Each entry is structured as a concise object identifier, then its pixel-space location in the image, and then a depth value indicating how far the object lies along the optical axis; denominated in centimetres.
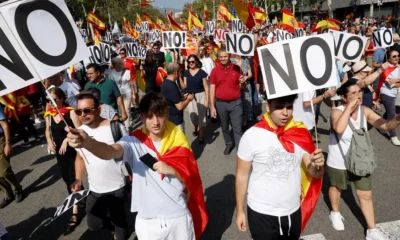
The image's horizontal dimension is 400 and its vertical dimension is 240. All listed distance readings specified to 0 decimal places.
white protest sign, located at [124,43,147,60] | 1019
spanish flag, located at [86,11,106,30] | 1200
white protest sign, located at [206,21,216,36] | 1908
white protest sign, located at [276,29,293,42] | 1037
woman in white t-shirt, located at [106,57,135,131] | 773
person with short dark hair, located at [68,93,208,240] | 243
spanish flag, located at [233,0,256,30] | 747
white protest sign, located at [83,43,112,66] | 770
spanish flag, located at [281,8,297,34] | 1087
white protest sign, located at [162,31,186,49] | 900
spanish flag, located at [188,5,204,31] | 1499
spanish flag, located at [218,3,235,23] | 1435
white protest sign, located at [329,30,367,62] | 505
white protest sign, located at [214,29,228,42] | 1263
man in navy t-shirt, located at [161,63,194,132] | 555
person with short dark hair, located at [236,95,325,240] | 251
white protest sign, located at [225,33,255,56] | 690
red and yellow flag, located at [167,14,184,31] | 957
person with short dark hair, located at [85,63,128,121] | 569
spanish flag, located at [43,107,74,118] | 376
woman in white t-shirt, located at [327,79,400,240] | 330
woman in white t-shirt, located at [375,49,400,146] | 609
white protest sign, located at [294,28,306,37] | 1195
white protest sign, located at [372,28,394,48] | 820
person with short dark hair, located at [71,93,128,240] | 311
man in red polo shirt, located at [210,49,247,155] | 600
